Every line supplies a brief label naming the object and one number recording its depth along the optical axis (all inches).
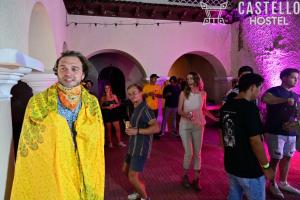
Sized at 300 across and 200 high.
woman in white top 161.0
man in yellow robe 79.6
